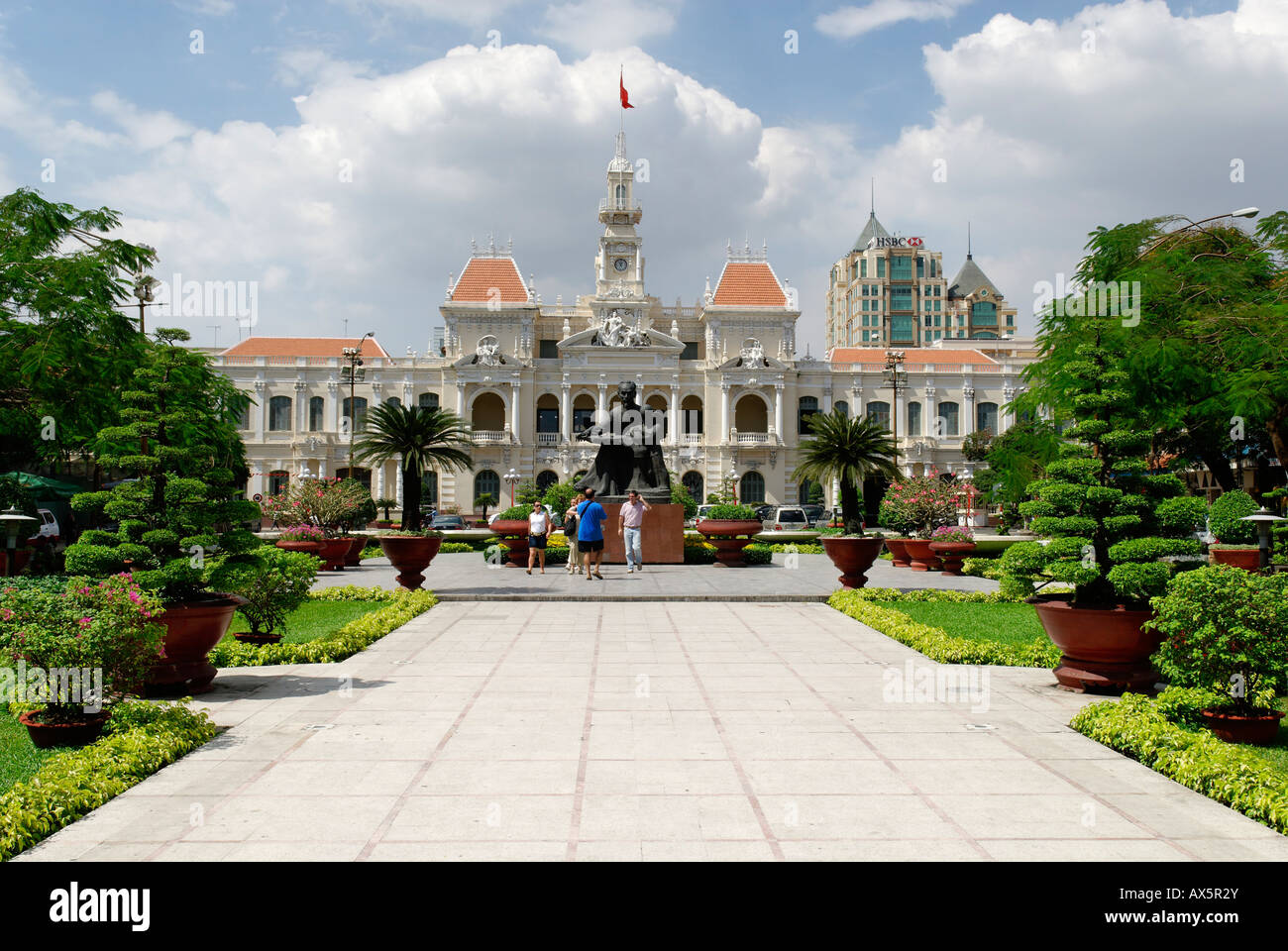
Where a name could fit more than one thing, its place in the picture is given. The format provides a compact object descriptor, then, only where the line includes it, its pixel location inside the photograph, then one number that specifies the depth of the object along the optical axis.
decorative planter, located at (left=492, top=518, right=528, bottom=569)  22.39
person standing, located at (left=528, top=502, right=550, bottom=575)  19.38
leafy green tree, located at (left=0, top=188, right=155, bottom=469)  16.50
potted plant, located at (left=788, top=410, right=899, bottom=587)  29.12
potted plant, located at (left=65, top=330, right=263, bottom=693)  7.80
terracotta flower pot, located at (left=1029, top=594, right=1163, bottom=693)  7.77
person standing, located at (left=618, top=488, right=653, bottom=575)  19.62
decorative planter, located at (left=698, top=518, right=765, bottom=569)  22.03
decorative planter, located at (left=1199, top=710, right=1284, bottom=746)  6.15
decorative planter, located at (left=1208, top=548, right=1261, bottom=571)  19.27
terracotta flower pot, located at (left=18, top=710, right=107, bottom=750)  6.00
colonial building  58.09
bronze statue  21.39
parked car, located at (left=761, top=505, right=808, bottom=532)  44.75
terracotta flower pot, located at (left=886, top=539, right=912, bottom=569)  23.60
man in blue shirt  17.72
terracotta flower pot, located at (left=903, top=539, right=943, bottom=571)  22.28
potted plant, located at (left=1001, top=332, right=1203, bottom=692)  7.83
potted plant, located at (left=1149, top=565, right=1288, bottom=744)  6.15
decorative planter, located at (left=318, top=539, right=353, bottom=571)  21.98
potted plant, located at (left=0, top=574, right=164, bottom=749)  6.02
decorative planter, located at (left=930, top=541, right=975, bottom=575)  20.73
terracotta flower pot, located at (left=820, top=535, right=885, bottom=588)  15.97
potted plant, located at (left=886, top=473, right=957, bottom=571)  22.55
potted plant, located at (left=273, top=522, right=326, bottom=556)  20.59
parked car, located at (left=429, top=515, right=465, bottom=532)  43.53
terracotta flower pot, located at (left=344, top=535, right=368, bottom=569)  23.58
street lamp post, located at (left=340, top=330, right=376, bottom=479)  36.78
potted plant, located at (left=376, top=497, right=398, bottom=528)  41.22
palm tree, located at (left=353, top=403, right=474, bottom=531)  29.64
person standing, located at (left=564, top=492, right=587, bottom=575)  19.41
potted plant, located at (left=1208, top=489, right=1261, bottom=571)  23.25
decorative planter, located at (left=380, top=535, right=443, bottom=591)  15.58
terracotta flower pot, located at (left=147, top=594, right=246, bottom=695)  7.66
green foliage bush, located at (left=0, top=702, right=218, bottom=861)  4.55
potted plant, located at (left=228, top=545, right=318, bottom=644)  9.49
